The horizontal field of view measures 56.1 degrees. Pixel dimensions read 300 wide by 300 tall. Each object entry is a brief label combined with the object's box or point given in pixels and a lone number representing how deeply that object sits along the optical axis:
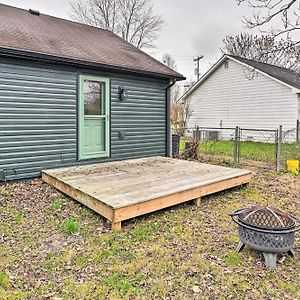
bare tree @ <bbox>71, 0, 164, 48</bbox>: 19.11
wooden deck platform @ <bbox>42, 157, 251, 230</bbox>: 3.48
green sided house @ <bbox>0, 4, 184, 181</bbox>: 5.08
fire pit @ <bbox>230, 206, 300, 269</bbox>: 2.50
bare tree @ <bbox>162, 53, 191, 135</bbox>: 16.94
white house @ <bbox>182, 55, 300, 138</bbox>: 13.18
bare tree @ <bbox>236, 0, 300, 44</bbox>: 6.56
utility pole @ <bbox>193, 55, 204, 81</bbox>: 24.54
